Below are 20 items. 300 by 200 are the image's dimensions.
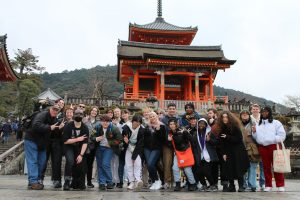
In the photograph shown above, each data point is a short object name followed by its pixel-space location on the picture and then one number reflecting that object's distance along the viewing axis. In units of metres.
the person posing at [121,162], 5.39
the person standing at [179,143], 4.95
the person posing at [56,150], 4.91
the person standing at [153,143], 5.10
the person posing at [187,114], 5.33
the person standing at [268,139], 4.96
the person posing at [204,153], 4.99
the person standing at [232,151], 4.77
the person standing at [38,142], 4.66
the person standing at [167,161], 5.14
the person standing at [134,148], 5.18
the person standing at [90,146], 5.10
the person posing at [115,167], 5.49
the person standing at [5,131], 13.40
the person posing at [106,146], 5.04
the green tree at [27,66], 32.31
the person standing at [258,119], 5.35
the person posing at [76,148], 4.74
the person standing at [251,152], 5.06
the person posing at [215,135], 4.96
